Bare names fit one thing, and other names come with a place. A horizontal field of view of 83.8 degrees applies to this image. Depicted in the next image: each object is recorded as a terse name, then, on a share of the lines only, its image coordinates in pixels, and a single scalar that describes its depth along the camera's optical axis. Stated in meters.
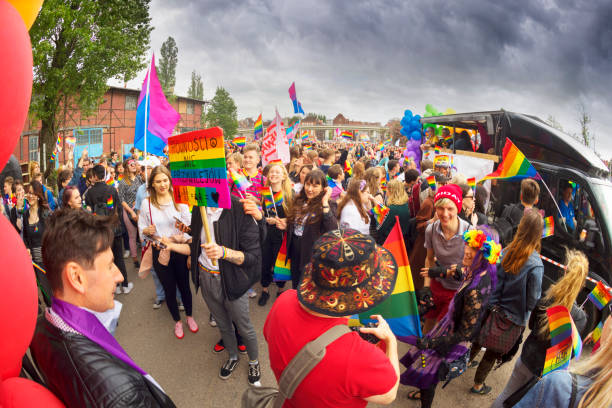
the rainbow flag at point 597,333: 1.95
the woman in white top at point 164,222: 3.94
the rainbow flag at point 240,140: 8.88
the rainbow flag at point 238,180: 3.96
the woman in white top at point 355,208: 4.55
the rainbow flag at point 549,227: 4.91
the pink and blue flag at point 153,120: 4.44
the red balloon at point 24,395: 1.15
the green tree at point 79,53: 11.23
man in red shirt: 1.47
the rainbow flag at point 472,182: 5.59
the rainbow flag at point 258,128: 9.94
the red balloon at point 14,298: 1.00
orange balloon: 1.08
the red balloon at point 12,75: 0.94
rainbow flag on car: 4.33
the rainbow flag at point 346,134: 17.65
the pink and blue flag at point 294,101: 11.81
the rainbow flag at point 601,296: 2.01
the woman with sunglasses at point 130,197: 6.21
